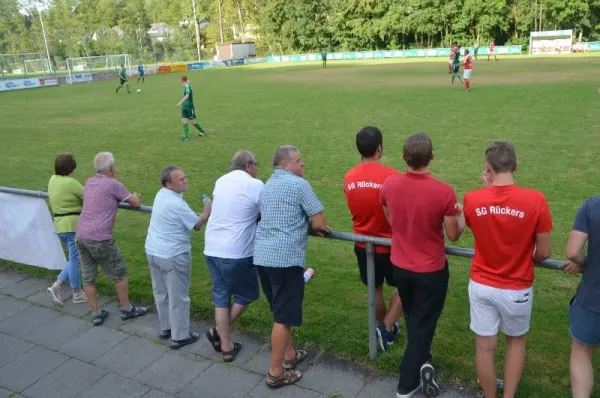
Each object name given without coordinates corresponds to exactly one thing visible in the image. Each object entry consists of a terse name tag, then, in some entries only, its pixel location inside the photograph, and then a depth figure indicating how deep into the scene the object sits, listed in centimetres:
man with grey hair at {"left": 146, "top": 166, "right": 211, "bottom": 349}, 432
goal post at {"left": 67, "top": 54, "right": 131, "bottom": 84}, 4594
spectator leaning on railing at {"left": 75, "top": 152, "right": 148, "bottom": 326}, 477
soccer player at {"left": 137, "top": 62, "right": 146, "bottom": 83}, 4121
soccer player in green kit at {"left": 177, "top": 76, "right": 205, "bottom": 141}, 1501
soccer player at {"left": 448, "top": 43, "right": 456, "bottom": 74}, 2575
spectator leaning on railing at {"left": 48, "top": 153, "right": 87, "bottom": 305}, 521
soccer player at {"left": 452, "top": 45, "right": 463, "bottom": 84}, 2538
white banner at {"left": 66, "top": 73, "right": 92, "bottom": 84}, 4484
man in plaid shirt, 369
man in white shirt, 403
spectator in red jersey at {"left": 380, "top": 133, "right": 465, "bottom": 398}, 328
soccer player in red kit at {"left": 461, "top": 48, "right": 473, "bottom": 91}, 2215
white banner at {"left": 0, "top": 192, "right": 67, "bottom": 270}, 590
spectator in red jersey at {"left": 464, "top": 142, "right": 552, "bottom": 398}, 297
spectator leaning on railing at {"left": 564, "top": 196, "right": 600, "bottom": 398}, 288
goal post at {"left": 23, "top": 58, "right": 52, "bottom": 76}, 4456
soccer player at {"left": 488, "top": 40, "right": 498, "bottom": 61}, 4547
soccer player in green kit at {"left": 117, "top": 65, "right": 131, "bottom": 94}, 3206
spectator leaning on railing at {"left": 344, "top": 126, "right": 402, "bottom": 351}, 389
